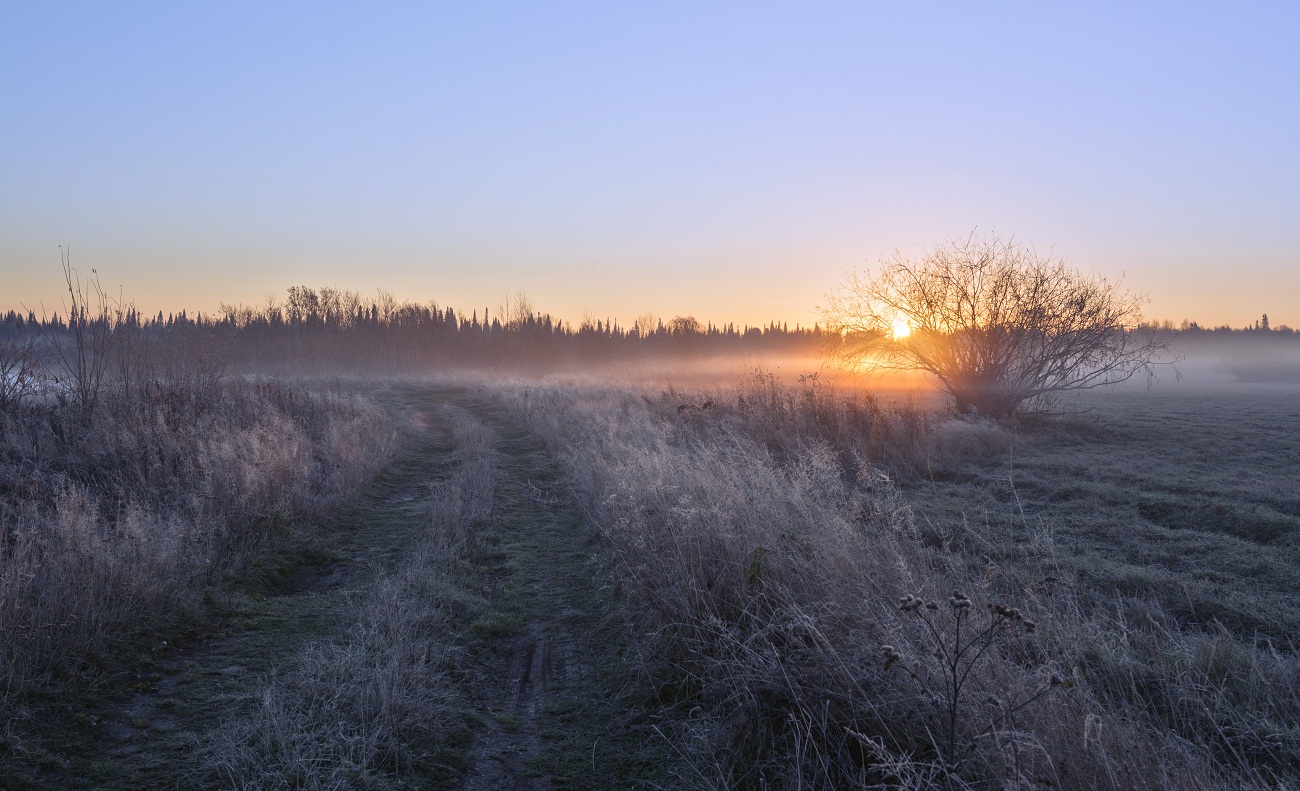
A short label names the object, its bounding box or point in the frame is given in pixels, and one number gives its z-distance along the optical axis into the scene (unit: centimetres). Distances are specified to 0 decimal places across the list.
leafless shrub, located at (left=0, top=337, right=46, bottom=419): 924
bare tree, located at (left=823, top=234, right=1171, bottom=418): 1839
